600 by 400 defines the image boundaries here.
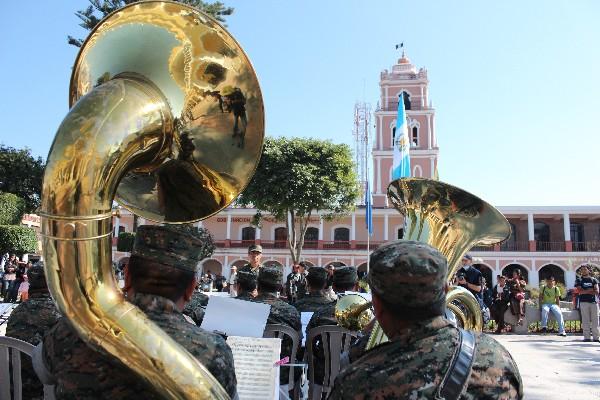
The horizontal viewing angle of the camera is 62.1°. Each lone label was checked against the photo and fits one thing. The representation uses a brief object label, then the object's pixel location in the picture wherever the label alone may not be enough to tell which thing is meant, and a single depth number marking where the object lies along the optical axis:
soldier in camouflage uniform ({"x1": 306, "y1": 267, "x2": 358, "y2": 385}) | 3.92
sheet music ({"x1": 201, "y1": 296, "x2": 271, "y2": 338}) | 2.41
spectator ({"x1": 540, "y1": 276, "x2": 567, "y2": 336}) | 11.38
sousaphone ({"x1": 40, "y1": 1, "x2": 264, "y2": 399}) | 1.08
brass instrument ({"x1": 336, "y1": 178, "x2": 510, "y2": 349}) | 2.99
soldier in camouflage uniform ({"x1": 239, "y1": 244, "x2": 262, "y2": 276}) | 6.95
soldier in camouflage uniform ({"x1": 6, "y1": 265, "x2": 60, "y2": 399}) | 3.04
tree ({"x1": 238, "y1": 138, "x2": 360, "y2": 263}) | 25.30
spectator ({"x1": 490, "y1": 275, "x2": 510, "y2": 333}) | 11.94
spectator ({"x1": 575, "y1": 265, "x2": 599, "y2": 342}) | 10.07
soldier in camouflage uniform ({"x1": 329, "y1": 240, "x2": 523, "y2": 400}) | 1.33
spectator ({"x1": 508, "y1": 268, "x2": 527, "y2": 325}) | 11.72
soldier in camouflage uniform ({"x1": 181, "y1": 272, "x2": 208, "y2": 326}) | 3.78
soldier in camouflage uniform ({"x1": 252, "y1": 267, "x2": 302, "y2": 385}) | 3.65
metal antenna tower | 48.44
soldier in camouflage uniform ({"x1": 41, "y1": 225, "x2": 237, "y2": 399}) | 1.53
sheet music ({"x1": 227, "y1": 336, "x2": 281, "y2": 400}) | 2.06
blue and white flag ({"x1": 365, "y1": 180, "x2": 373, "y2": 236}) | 20.23
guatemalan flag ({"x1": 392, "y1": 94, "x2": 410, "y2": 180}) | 16.31
